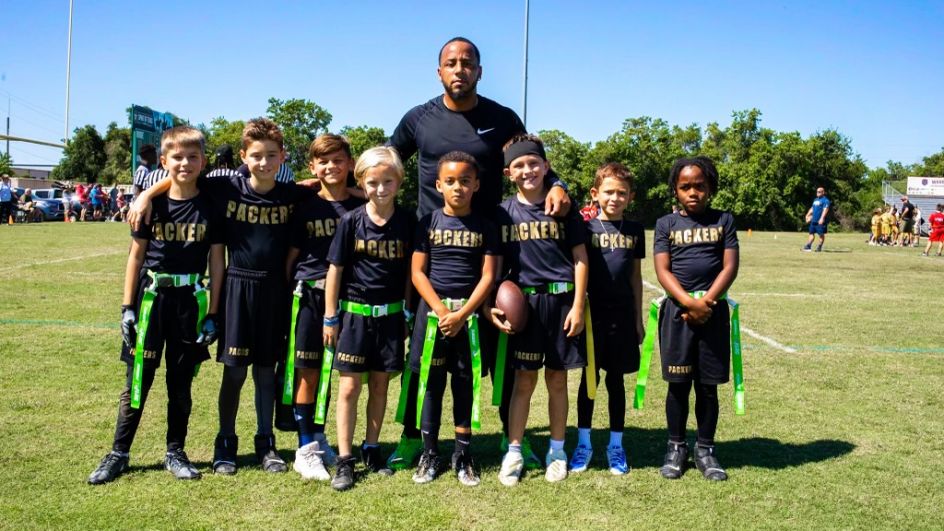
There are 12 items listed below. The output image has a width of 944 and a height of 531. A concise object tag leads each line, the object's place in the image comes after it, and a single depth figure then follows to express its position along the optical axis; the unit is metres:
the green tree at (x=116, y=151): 66.75
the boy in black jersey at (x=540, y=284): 4.20
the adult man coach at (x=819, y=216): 21.25
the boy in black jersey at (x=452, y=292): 4.10
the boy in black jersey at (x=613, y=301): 4.43
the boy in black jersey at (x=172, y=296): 4.02
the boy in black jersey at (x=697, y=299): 4.35
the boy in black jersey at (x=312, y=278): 4.19
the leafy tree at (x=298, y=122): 63.59
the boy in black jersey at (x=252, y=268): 4.13
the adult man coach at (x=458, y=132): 4.34
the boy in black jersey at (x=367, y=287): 4.09
